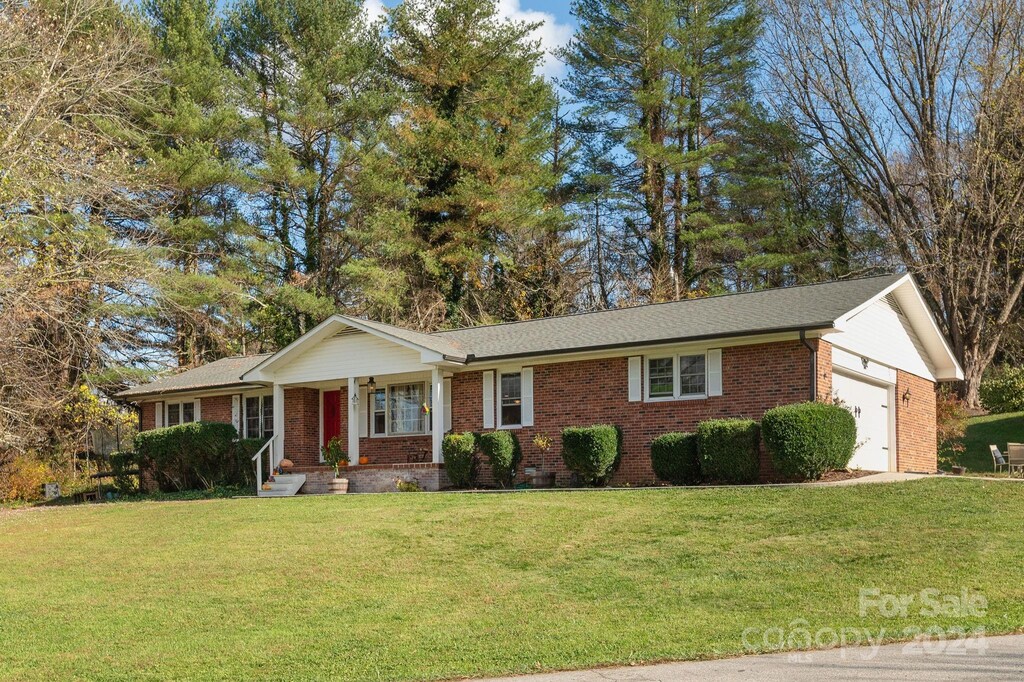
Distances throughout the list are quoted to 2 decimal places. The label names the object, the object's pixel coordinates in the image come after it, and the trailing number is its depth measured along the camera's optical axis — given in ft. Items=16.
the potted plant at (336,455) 79.28
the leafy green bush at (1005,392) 104.58
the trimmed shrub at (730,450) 60.23
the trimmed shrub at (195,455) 86.84
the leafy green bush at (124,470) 94.89
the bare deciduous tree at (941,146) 107.76
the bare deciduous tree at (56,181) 53.88
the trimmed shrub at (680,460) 63.26
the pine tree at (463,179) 118.01
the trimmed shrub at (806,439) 57.11
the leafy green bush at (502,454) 71.31
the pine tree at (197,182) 105.40
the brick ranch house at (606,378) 64.69
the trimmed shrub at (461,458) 72.28
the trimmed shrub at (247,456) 84.48
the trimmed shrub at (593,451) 66.54
